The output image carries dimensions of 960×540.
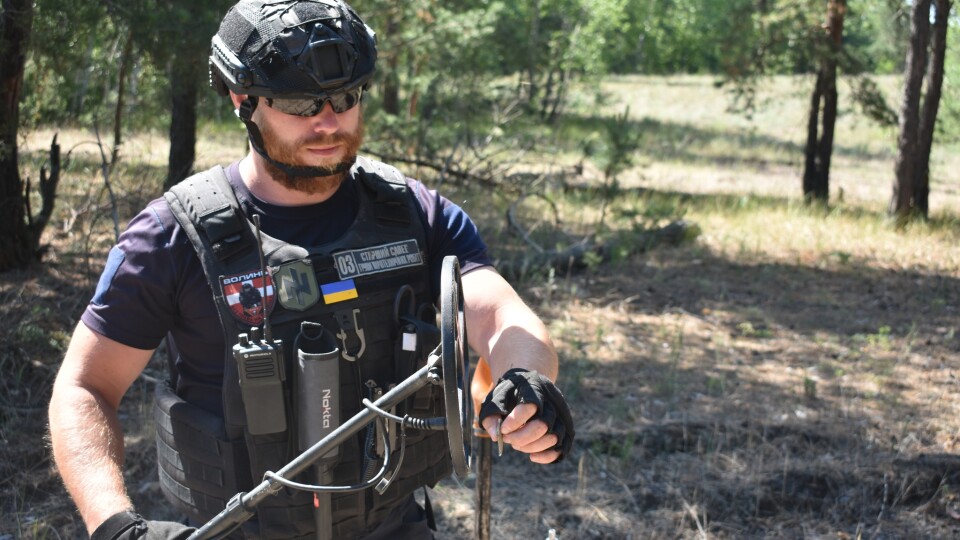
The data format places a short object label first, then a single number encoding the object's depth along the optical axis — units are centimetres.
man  197
